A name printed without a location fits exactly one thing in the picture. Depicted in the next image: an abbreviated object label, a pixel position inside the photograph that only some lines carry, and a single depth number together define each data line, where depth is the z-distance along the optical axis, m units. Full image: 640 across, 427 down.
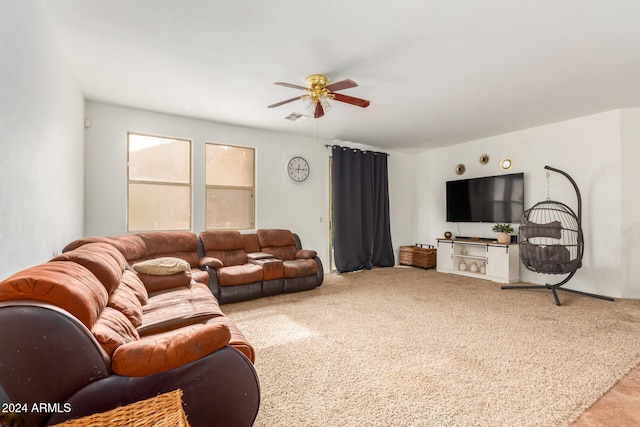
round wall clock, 5.50
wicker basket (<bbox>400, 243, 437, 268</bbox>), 6.26
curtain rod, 5.88
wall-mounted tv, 5.21
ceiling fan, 3.06
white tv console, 5.04
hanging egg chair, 4.06
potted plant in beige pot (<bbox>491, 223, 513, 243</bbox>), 5.11
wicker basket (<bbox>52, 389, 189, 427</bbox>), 0.96
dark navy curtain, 5.90
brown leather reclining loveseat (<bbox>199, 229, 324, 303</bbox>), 3.88
